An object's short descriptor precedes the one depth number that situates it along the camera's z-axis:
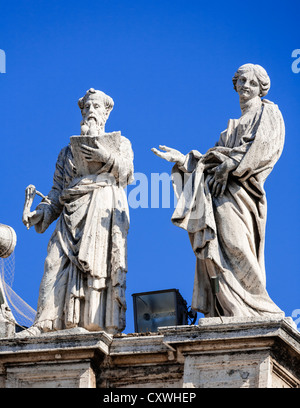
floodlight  19.12
